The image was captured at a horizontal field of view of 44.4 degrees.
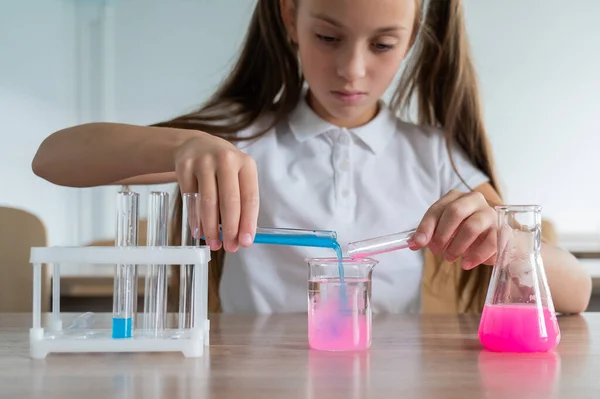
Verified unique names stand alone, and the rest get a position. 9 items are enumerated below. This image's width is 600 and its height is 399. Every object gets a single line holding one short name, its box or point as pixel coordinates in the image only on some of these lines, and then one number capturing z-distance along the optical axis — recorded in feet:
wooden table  1.80
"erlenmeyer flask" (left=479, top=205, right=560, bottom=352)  2.33
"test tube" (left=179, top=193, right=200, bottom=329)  2.33
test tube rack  2.22
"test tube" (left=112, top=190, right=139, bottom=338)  2.31
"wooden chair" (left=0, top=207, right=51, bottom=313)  4.79
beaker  2.33
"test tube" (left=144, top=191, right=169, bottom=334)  2.37
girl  4.01
